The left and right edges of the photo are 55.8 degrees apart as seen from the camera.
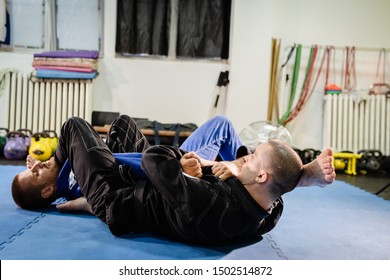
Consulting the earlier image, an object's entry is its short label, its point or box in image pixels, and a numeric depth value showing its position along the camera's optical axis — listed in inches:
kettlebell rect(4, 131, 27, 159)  178.7
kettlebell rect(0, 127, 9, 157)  188.4
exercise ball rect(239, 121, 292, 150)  170.8
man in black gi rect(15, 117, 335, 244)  52.9
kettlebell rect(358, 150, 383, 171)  183.2
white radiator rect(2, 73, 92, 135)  199.5
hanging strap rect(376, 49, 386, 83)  213.9
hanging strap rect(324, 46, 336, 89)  211.3
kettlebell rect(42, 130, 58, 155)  179.8
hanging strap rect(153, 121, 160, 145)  183.3
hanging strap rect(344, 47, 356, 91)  212.7
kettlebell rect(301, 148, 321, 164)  186.5
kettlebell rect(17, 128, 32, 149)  184.9
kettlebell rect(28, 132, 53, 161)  173.9
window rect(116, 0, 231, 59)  205.2
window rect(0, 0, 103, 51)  205.9
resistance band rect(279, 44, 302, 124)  208.1
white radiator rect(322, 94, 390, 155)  202.2
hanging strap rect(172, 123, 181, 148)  182.1
